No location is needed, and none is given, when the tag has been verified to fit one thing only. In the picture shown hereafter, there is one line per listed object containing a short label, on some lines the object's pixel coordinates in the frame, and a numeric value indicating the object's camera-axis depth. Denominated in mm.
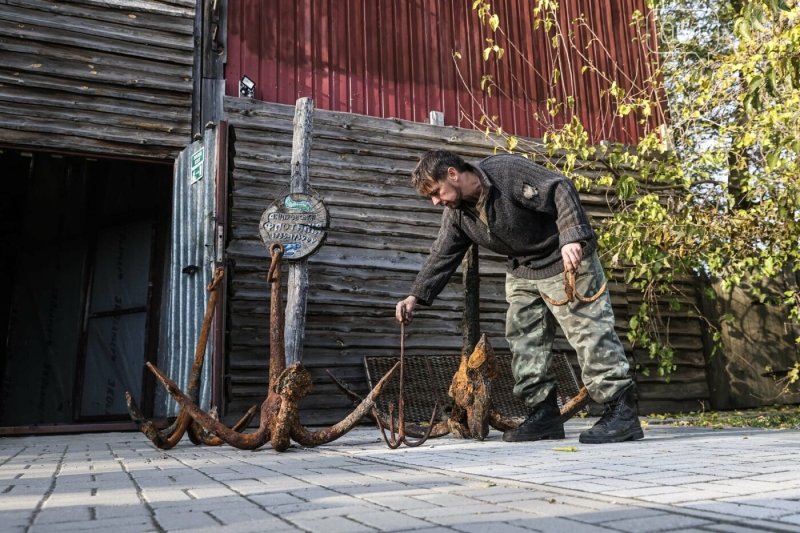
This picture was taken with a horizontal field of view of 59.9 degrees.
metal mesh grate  7316
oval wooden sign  5441
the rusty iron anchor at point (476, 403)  4438
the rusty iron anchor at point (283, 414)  3900
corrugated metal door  6270
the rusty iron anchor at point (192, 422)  4379
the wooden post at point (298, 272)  6184
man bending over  4035
